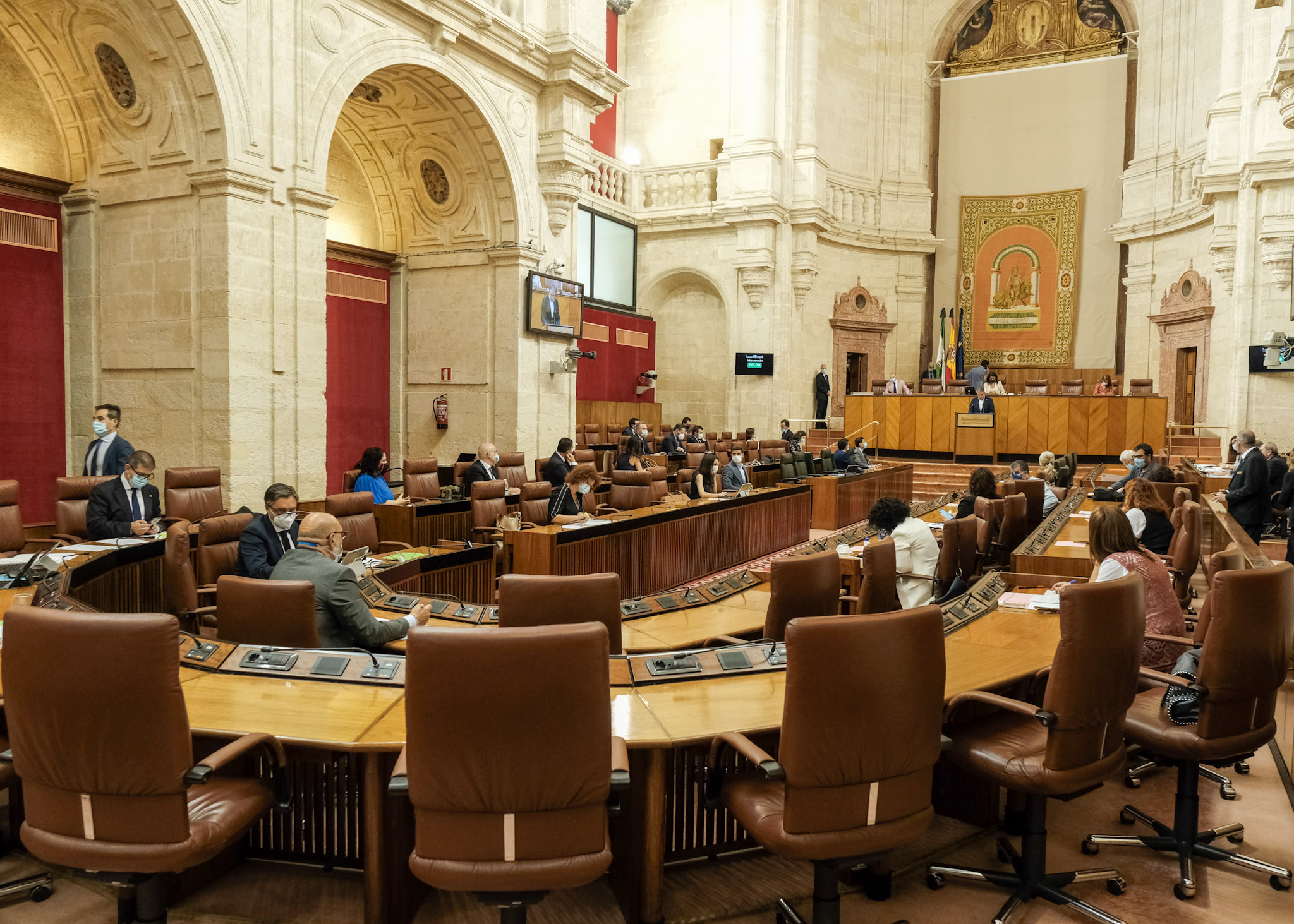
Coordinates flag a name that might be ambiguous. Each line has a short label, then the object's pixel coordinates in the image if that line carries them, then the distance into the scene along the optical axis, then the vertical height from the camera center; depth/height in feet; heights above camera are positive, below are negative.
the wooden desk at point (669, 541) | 20.51 -3.78
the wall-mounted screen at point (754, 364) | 56.85 +3.04
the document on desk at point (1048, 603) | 12.99 -2.84
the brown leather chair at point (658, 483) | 29.14 -2.56
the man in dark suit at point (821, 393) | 59.47 +1.27
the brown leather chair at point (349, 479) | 27.38 -2.52
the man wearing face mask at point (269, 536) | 14.56 -2.32
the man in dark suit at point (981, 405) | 49.44 +0.59
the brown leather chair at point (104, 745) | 6.59 -2.69
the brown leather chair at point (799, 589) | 11.84 -2.47
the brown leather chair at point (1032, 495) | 27.35 -2.51
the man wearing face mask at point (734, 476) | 33.83 -2.57
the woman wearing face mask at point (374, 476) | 23.84 -2.04
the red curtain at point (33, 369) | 25.77 +0.84
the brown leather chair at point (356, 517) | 18.89 -2.55
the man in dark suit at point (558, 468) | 27.55 -1.95
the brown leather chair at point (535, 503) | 22.89 -2.59
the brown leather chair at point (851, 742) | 6.95 -2.72
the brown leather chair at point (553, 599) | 10.11 -2.26
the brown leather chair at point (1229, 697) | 9.27 -3.06
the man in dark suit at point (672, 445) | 43.47 -1.86
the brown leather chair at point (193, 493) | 20.86 -2.31
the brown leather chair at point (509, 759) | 6.37 -2.65
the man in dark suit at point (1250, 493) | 24.67 -2.14
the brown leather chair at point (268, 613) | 10.37 -2.58
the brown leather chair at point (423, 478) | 26.18 -2.26
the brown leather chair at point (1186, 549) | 17.34 -2.67
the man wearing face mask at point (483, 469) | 26.63 -1.96
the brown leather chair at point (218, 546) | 15.21 -2.62
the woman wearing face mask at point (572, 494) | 23.67 -2.40
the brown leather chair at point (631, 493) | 26.53 -2.59
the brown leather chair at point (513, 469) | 30.53 -2.26
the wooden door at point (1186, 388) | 53.47 +1.96
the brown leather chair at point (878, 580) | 13.02 -2.54
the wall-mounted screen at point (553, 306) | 36.78 +4.46
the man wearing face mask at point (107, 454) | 20.70 -1.36
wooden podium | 49.42 -1.17
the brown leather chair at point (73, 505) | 18.63 -2.34
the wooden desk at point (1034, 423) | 47.78 -0.39
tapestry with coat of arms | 62.39 +10.20
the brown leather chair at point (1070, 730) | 8.27 -3.09
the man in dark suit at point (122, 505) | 17.89 -2.26
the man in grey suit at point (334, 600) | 10.89 -2.50
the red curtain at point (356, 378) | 36.70 +1.08
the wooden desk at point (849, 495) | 38.37 -3.85
